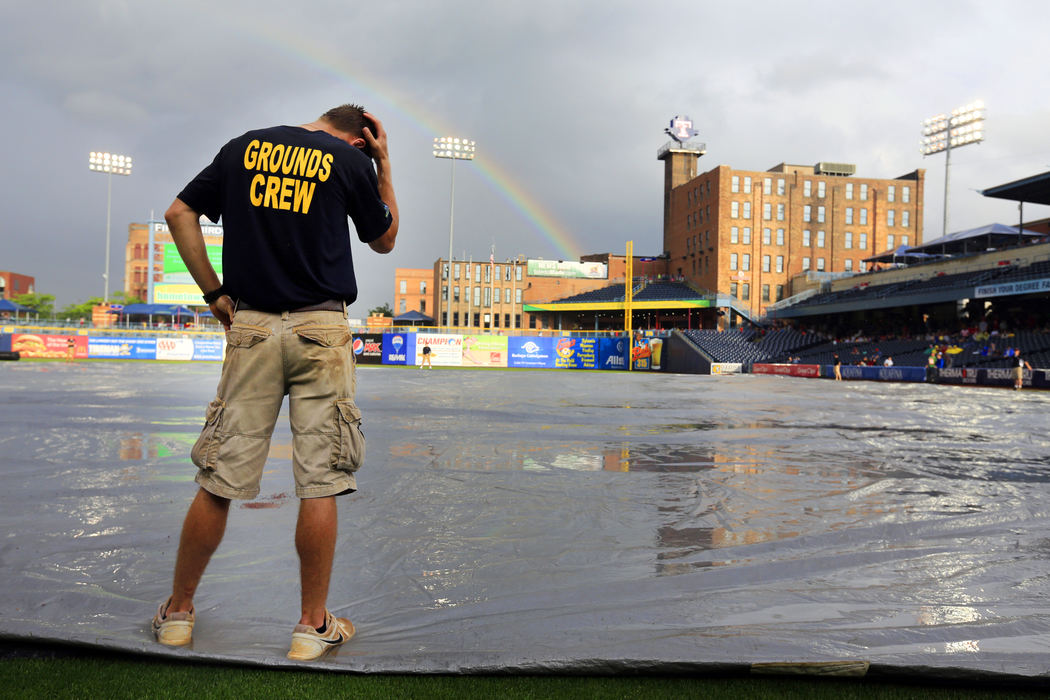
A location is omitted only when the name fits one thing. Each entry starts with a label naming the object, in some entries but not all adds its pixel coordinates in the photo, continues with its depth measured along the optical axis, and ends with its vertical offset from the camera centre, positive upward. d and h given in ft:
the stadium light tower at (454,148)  171.27 +49.58
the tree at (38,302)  285.84 +13.35
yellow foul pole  167.73 +10.86
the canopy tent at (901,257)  156.64 +25.74
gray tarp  7.47 -3.14
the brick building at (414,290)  297.33 +23.94
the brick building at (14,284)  341.04 +25.91
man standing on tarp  7.69 +0.02
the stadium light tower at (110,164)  201.42 +50.60
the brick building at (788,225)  211.82 +41.81
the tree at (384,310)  345.90 +17.56
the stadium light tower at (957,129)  177.47 +61.18
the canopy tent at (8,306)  183.88 +7.18
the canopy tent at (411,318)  230.89 +9.54
